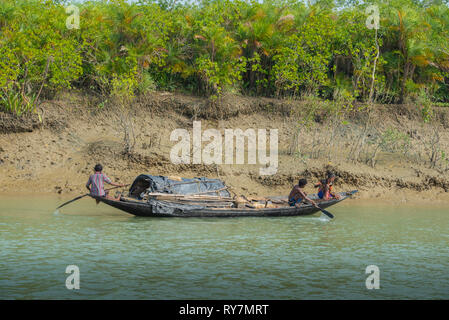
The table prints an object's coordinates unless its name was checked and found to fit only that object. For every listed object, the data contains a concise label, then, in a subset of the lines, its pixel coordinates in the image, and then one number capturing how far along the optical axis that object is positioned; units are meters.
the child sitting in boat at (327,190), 18.32
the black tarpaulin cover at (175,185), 17.30
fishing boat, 16.89
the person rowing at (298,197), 17.52
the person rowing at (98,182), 16.58
